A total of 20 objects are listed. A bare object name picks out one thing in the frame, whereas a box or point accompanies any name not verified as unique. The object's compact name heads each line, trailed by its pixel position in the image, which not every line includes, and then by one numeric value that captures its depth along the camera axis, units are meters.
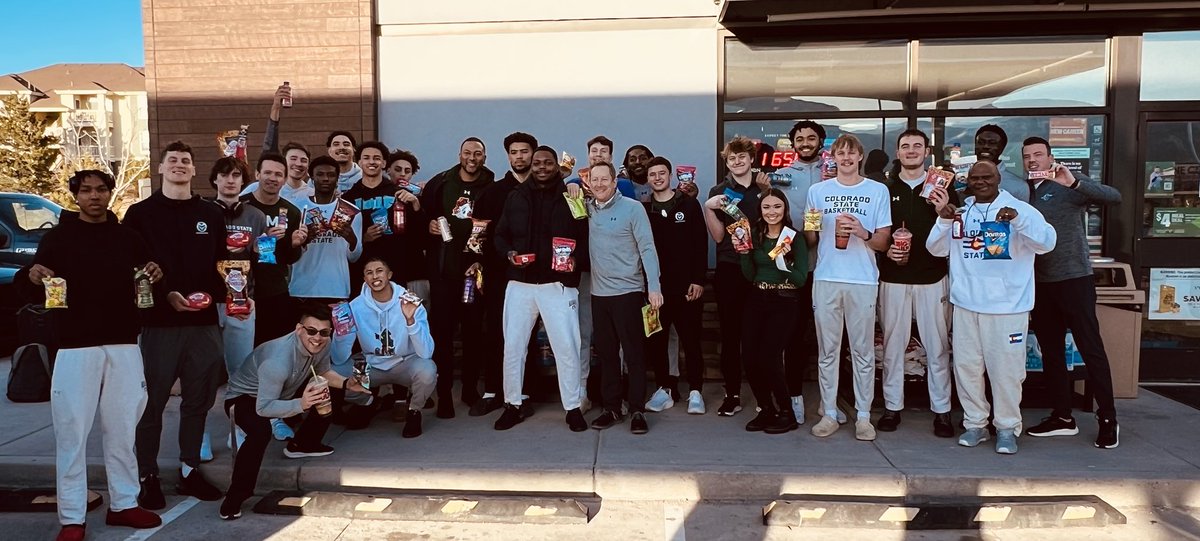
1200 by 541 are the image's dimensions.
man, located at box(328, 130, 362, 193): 6.14
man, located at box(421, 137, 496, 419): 5.78
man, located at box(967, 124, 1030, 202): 5.31
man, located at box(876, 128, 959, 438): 5.19
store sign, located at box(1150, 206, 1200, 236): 7.16
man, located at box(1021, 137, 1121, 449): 5.04
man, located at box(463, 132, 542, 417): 5.70
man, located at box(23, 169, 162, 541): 3.80
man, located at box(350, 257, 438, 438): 5.24
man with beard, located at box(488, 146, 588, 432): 5.40
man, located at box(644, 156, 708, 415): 5.82
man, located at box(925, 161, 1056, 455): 4.76
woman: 5.17
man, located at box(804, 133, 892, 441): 5.07
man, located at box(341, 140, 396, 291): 5.69
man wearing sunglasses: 4.31
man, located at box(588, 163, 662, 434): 5.36
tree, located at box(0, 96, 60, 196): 34.19
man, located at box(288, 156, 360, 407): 5.42
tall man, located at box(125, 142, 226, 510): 4.31
